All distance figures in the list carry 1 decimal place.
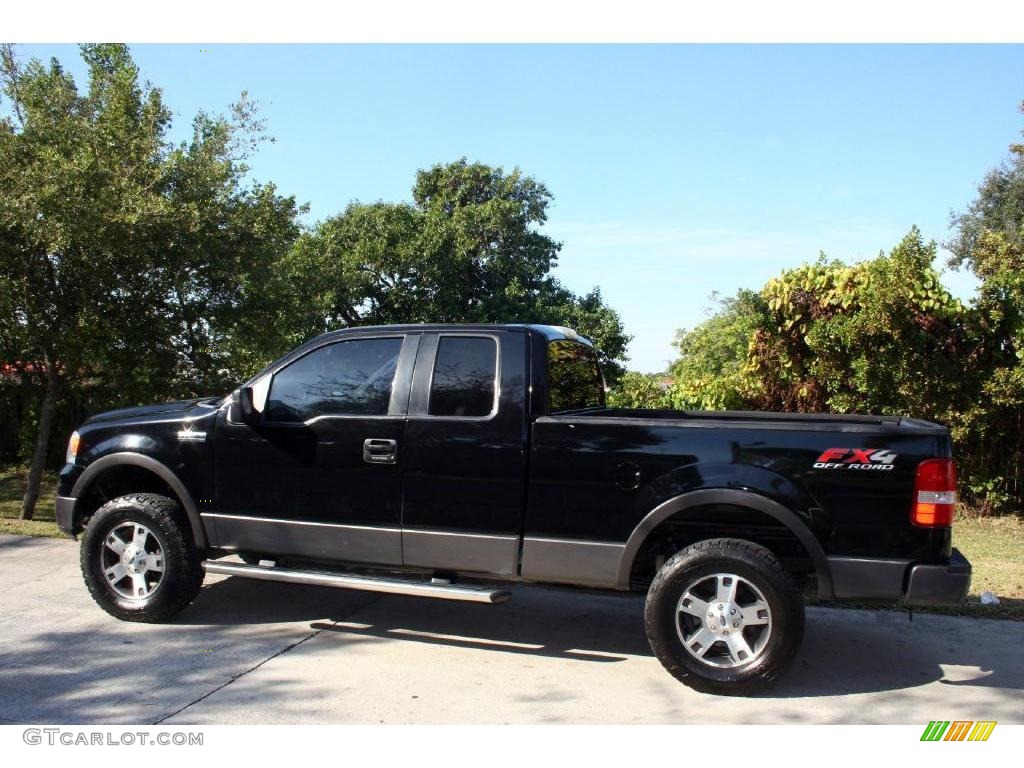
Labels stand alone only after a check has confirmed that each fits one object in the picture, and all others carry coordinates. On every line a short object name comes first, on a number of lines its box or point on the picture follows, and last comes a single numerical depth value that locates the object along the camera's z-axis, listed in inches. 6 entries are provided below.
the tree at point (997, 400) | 356.5
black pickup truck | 179.9
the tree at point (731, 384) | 397.7
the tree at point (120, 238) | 367.6
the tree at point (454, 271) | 1132.5
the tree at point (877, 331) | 361.7
